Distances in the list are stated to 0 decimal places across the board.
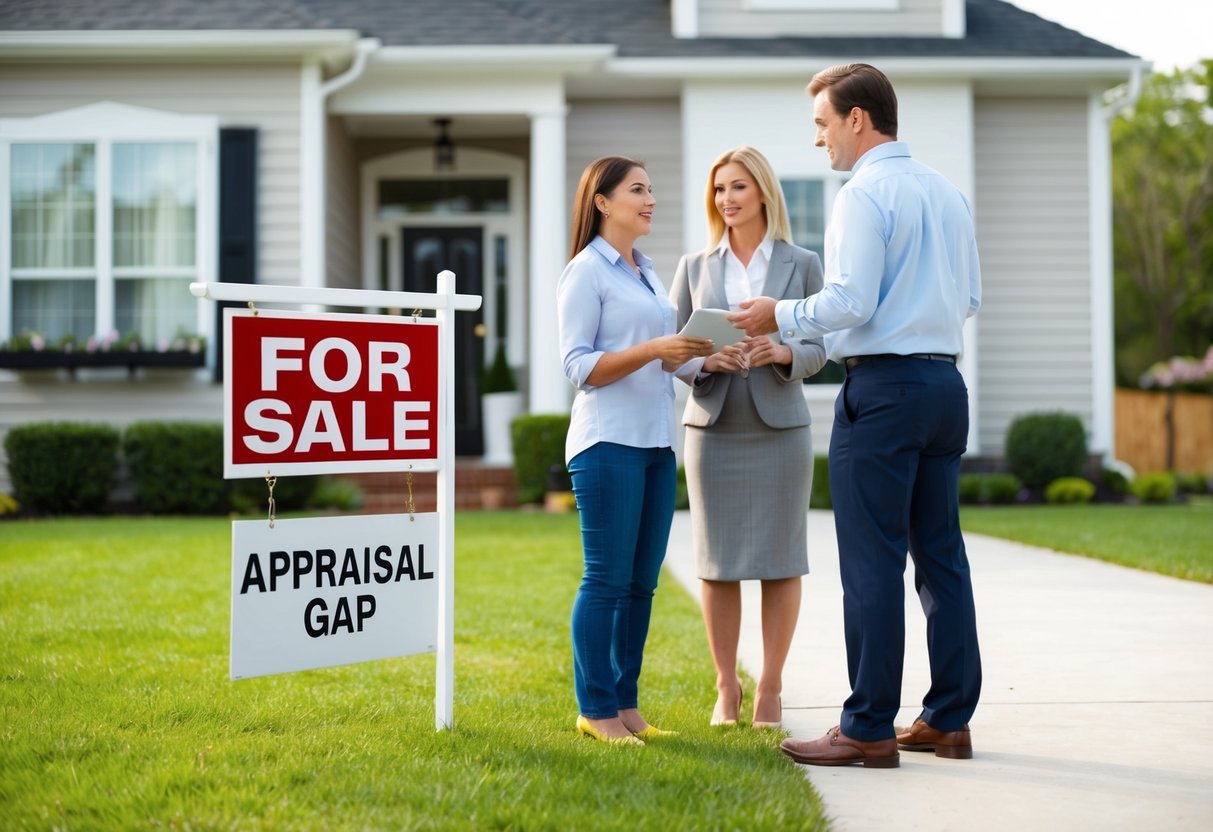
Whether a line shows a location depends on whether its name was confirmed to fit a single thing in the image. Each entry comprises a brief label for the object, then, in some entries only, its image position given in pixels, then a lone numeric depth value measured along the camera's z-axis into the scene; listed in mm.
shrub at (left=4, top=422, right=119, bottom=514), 10289
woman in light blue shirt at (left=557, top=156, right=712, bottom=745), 3334
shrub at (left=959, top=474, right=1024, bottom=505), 11609
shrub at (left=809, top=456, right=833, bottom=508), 11000
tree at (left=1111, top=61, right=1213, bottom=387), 25234
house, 10766
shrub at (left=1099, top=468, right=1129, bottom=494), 12031
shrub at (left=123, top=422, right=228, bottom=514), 10312
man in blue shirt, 3105
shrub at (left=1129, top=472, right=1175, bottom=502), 12086
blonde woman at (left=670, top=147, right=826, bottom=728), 3621
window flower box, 10523
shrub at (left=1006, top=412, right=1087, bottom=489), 11633
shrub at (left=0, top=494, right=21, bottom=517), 10250
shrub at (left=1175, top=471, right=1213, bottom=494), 14008
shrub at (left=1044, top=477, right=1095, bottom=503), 11570
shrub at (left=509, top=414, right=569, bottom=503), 10781
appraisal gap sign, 3027
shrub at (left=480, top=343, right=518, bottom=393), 11992
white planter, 11789
